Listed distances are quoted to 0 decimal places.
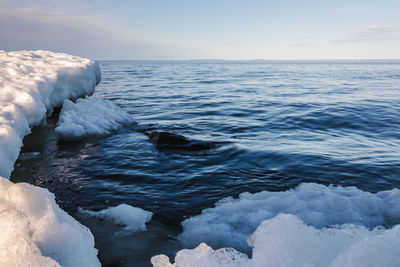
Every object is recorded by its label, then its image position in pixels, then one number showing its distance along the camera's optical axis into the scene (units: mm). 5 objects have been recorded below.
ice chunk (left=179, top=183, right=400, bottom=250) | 3490
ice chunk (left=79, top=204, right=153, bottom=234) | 3564
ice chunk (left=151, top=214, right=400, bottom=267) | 1827
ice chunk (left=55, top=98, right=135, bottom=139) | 7641
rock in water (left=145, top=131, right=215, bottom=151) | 7229
